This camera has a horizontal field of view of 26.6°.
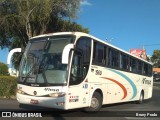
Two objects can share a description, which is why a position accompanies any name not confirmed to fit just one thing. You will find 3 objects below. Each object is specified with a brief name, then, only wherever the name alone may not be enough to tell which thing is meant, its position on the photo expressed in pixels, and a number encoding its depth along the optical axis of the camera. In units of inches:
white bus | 482.0
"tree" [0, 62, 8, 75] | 1341.0
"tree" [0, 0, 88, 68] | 960.3
